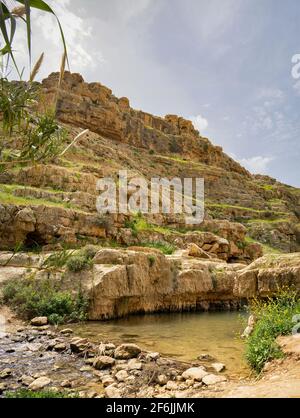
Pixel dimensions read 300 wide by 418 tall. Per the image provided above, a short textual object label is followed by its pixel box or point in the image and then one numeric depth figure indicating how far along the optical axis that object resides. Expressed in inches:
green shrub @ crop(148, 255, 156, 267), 818.0
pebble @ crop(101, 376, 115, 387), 283.9
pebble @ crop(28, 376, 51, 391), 272.7
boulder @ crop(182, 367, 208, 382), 285.6
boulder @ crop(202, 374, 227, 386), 268.7
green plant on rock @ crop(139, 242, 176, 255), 1147.9
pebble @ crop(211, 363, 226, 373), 322.3
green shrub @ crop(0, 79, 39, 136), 159.3
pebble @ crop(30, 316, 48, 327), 567.3
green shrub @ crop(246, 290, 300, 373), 280.7
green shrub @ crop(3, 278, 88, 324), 606.2
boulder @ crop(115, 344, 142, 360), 368.5
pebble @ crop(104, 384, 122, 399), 251.0
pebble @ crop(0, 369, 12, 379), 300.2
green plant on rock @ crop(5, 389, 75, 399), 216.4
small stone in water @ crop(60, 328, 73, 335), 508.5
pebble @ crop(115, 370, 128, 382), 291.5
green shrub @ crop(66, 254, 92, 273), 700.7
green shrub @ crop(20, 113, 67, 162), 181.2
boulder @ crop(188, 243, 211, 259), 1096.8
